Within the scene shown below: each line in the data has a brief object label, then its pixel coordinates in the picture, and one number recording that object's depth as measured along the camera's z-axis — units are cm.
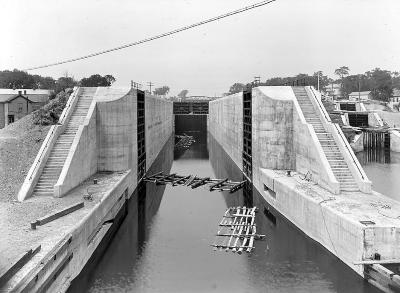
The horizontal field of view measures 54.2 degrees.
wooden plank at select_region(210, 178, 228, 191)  3428
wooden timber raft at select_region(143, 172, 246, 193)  3453
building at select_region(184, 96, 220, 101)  12006
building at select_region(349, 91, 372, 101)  11742
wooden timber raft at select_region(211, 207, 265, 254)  2022
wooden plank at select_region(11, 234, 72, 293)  1161
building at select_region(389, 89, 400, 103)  11585
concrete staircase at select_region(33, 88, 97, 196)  2279
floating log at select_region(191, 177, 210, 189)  3532
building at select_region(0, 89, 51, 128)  5447
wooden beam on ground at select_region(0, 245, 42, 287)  1184
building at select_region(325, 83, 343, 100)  14375
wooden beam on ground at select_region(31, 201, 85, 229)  1706
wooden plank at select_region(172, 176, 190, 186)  3634
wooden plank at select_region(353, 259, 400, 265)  1557
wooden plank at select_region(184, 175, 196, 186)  3597
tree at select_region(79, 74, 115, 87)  7722
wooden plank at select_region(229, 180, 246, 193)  3353
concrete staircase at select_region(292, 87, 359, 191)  2277
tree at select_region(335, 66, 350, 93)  15688
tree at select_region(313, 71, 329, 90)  14370
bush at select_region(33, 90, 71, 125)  3338
